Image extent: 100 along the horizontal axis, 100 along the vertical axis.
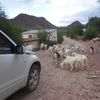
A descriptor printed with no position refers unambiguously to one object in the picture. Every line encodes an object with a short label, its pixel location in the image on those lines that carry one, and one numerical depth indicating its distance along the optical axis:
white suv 1.98
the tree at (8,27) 5.09
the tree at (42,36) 9.26
